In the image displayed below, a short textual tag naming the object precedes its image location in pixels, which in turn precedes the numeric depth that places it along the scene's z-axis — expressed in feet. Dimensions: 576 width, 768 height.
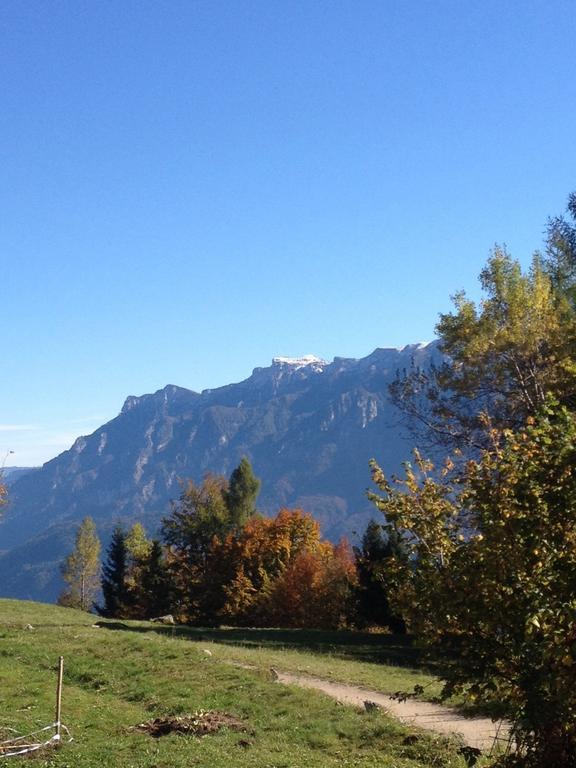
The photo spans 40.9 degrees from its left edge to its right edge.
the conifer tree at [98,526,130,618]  258.98
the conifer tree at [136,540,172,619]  244.01
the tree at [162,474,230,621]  240.49
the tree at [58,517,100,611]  342.85
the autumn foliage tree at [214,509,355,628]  188.44
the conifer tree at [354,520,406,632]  163.12
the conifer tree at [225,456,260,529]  270.26
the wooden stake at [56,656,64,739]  53.04
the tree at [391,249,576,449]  100.83
